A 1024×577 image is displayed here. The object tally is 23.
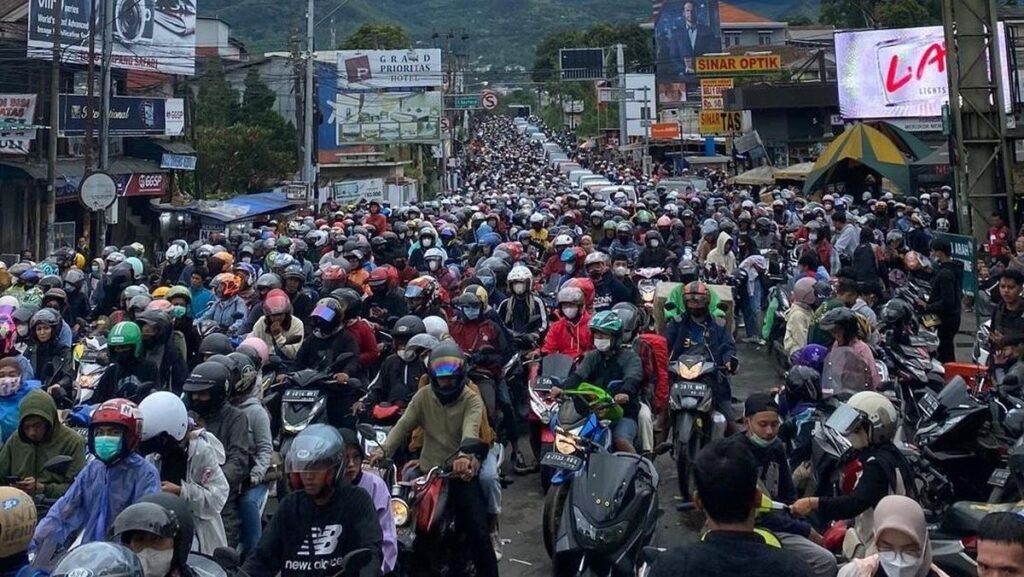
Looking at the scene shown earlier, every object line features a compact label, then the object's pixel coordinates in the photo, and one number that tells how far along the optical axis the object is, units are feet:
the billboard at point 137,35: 86.02
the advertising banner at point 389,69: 155.43
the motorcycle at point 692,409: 25.43
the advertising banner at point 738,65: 171.83
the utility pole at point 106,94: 65.26
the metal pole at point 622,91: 188.05
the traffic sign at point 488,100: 175.28
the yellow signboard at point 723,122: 160.97
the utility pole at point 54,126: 71.24
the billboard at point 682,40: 228.02
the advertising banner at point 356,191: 139.03
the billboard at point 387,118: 152.76
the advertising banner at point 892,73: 105.81
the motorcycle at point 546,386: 26.27
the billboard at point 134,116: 88.58
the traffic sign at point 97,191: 59.21
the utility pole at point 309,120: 90.99
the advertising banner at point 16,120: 79.66
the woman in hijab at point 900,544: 13.04
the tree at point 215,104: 163.53
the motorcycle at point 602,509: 18.44
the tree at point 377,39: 226.99
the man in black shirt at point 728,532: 9.85
